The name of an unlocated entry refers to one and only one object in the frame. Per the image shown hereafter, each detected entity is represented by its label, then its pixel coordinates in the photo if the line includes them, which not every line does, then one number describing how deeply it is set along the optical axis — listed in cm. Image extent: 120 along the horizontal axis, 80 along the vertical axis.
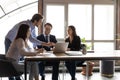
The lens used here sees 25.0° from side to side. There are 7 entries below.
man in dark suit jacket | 512
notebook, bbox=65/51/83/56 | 430
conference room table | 374
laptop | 462
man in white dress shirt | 469
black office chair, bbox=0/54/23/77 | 404
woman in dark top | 541
